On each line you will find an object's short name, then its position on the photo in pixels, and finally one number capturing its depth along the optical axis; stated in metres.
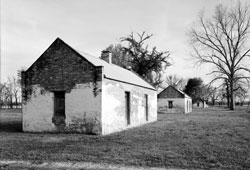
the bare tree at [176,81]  85.07
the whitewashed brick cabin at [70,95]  12.01
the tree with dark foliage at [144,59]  37.98
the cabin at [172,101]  36.34
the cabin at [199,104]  70.78
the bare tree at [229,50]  37.88
